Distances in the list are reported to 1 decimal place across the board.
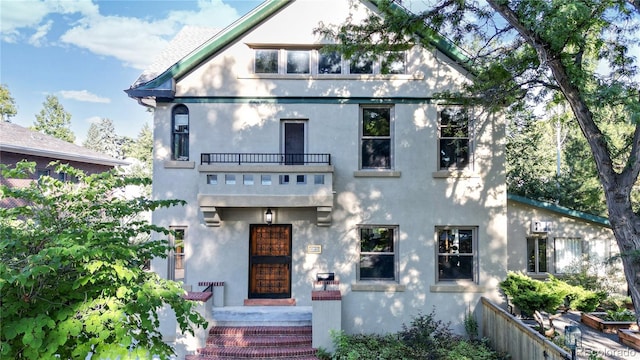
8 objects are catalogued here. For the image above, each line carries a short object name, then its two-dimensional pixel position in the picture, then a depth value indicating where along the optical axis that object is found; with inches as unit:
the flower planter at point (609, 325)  374.3
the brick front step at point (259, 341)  332.2
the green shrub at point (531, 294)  333.1
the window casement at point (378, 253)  394.0
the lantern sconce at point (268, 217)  384.8
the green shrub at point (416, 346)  311.4
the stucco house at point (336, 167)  387.9
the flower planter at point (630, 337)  330.6
